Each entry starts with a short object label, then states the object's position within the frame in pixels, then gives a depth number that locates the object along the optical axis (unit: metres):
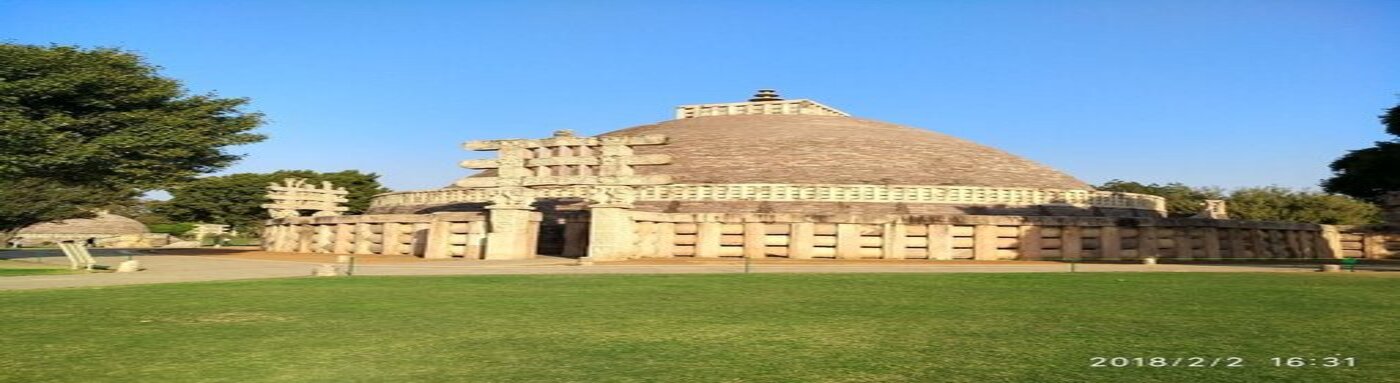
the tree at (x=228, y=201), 72.56
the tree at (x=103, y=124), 22.86
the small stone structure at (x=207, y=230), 73.81
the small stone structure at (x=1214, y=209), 45.59
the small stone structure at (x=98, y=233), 70.06
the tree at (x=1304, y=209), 60.34
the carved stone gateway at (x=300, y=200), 39.44
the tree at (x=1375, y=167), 25.64
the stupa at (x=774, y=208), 25.94
